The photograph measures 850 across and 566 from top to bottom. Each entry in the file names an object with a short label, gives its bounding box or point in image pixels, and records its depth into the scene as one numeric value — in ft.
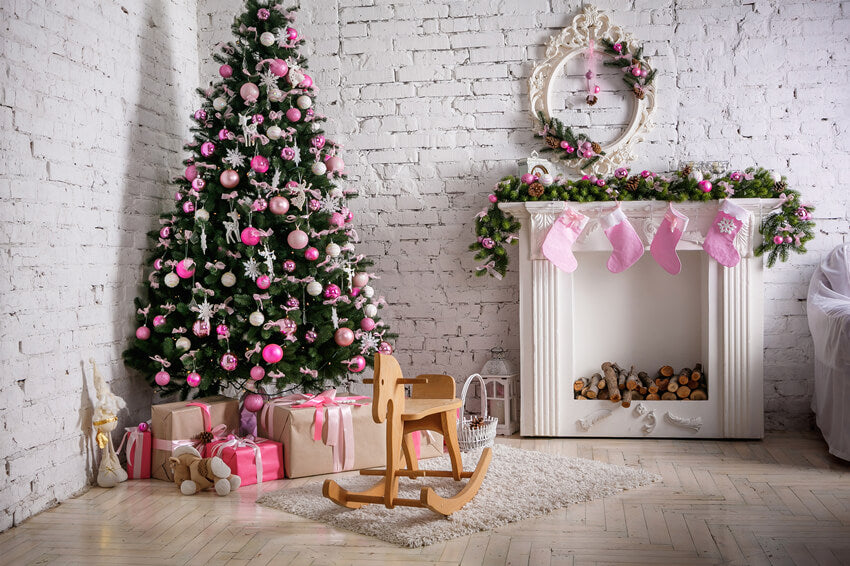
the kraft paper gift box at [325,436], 12.48
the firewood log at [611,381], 14.56
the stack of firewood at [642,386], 14.61
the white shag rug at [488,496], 9.61
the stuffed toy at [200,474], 11.46
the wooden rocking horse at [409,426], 9.73
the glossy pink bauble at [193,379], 12.96
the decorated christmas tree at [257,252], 13.20
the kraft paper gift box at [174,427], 12.38
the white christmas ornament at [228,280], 13.20
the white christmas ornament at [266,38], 13.58
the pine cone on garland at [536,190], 14.48
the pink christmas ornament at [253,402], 13.65
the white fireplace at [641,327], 14.30
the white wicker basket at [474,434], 13.61
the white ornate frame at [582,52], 15.33
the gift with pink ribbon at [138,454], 12.56
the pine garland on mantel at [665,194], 14.01
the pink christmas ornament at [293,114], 13.67
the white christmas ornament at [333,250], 13.52
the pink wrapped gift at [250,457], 12.03
